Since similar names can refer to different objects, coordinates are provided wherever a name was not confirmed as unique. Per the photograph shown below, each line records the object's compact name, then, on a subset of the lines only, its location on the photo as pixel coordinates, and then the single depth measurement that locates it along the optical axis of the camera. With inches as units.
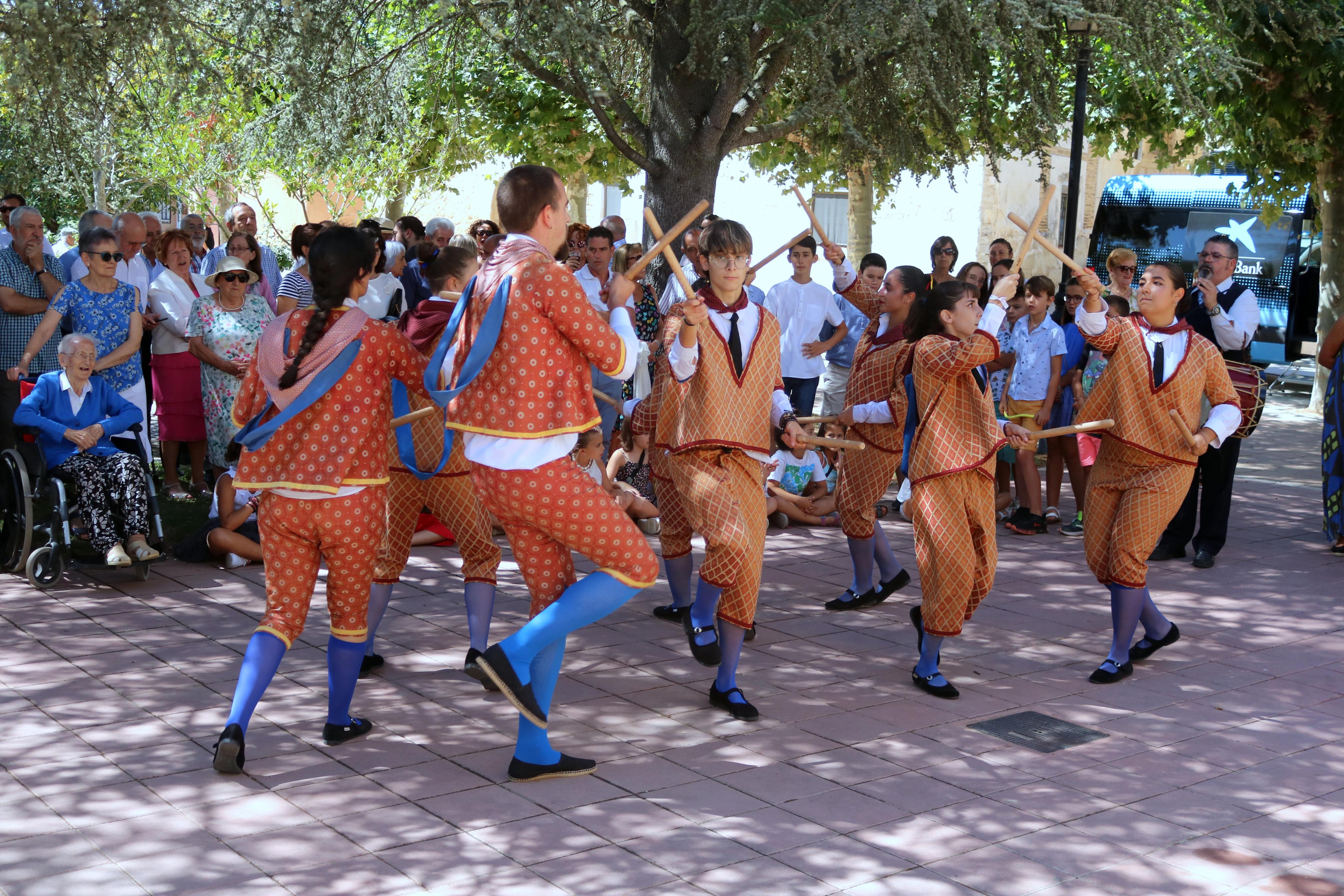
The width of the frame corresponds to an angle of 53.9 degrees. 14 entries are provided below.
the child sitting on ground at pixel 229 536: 281.3
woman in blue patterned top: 297.1
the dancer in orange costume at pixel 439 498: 199.2
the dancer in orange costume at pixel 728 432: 192.9
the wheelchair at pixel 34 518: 259.6
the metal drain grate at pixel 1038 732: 190.1
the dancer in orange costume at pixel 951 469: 206.5
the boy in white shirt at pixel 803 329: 379.9
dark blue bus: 685.9
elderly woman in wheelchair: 264.5
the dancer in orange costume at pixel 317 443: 167.0
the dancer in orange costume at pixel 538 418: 157.2
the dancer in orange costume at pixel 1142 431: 216.8
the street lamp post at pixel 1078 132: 367.9
